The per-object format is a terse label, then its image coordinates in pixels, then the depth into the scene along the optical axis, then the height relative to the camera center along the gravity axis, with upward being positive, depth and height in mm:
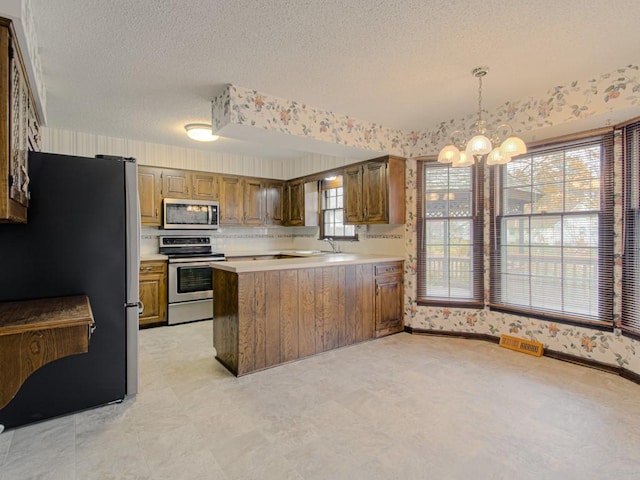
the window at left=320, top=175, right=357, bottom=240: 5156 +366
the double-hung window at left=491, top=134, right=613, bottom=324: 3037 +7
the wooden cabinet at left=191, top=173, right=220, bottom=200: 5066 +768
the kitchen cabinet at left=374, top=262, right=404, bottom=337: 3986 -761
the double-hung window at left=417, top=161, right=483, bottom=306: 3896 +0
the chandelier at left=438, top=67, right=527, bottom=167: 2414 +625
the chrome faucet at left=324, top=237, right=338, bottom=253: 5207 -125
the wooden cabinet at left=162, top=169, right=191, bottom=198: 4828 +766
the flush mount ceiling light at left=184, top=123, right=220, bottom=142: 3914 +1236
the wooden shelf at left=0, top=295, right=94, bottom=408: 1551 -485
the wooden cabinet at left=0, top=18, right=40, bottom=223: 1521 +539
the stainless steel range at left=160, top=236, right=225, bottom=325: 4547 -586
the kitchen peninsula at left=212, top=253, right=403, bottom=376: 2988 -708
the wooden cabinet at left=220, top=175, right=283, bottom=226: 5387 +580
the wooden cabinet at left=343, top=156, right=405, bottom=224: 4062 +538
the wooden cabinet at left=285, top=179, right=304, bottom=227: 5633 +555
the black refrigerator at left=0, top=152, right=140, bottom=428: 2209 -189
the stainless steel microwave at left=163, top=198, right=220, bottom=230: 4781 +335
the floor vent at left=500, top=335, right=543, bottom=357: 3375 -1139
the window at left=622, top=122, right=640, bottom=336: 2779 -4
